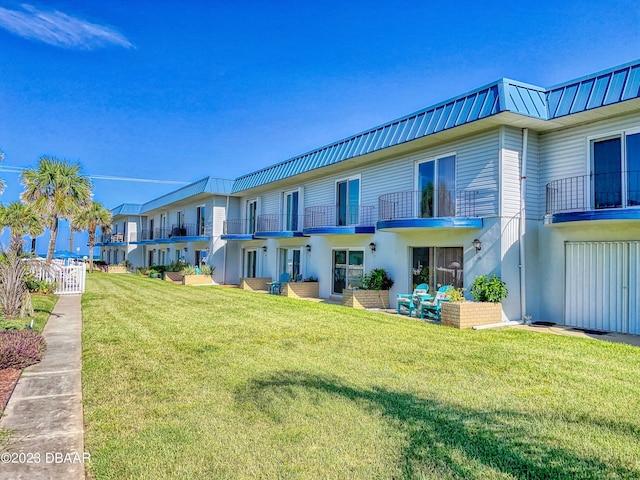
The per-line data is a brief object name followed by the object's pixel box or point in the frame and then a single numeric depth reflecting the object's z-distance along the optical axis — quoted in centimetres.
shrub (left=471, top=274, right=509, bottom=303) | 1155
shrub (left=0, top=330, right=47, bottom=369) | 641
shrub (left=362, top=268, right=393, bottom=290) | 1541
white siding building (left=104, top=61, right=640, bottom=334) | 1062
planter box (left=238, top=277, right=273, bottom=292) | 2267
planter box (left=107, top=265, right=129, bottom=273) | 4053
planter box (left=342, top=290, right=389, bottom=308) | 1504
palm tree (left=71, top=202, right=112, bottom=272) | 4378
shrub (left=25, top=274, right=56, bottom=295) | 1758
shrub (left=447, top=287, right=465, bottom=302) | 1177
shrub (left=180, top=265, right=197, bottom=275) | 2636
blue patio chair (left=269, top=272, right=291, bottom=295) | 2056
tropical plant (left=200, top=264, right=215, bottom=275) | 2669
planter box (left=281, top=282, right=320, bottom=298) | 1891
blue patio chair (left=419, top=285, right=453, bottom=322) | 1219
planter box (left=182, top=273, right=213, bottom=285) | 2584
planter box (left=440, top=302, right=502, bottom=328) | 1105
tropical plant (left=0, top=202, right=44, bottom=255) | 3428
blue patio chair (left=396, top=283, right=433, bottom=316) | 1313
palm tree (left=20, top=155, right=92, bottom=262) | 2488
